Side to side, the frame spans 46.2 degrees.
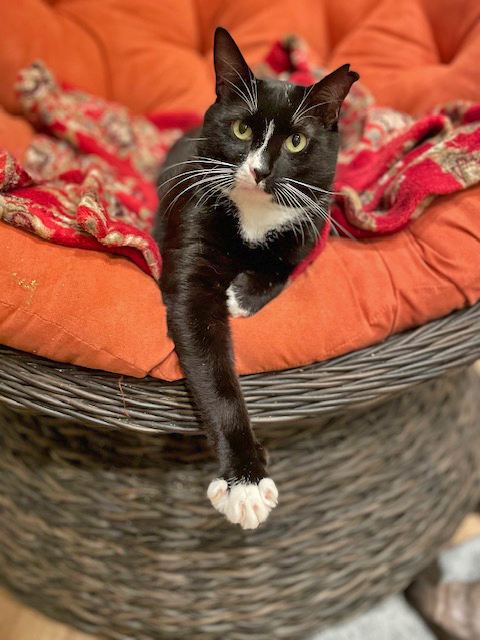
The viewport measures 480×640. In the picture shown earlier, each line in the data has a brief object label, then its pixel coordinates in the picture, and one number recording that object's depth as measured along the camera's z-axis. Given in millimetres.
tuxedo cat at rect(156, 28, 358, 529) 794
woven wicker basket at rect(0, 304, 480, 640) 834
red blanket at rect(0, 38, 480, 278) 883
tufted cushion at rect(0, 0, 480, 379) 816
